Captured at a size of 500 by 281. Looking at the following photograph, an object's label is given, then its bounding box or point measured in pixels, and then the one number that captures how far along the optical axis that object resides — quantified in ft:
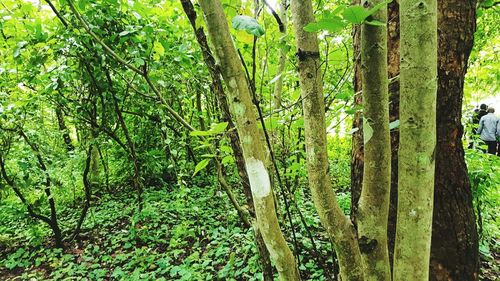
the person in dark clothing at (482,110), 23.94
